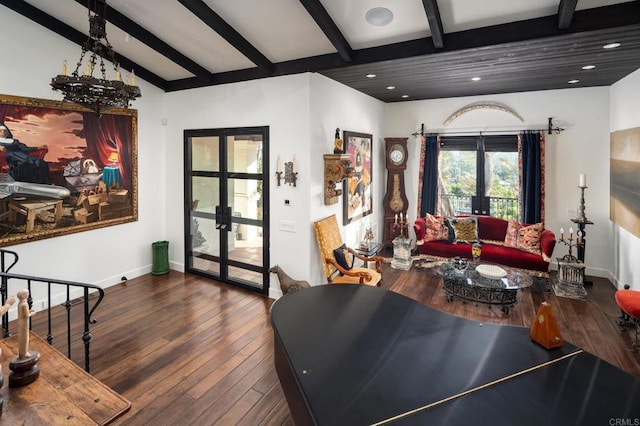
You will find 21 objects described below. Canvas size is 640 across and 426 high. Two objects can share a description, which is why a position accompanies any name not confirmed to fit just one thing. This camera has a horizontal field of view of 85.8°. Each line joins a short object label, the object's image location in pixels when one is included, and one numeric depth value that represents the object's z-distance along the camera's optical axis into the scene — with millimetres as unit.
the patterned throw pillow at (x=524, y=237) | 5336
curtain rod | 5715
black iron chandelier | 2477
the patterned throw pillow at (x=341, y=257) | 4430
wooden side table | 1617
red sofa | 5094
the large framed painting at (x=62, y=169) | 3969
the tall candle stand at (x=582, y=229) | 5043
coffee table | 4180
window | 6164
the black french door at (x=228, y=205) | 4898
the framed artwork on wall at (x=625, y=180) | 4254
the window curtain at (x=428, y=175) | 6609
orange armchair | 4160
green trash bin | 5602
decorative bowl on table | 4289
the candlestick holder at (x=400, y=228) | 6706
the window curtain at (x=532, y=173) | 5805
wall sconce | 4484
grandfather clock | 6645
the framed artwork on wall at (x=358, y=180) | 5352
